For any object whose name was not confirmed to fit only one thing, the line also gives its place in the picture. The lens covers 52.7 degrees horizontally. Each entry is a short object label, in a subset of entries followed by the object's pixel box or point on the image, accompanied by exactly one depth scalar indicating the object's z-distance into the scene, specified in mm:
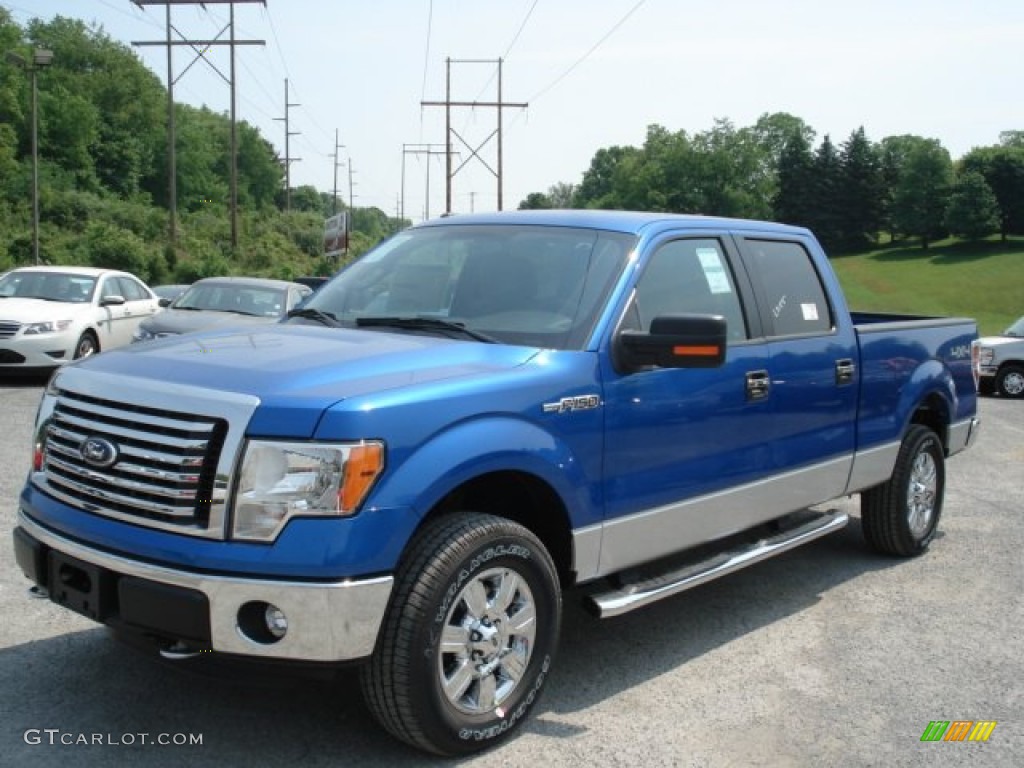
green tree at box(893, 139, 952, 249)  108562
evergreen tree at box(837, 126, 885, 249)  108688
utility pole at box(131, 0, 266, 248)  37531
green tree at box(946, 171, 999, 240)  103375
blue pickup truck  3215
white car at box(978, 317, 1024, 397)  19047
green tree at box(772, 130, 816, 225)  110750
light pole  29542
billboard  63562
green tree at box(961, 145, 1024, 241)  104438
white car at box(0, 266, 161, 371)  13320
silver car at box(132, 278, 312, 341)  13016
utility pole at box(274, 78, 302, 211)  74200
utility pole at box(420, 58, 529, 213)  43500
